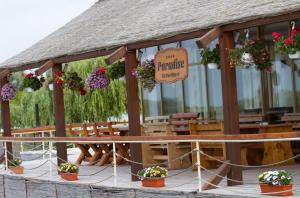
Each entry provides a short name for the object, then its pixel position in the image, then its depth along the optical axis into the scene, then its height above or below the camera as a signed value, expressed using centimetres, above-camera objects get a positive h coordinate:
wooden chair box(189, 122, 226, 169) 1246 -75
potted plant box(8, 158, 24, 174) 1551 -116
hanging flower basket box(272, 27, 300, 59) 962 +76
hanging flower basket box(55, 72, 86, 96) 1481 +64
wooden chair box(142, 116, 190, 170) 1357 -86
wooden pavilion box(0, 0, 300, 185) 1038 +123
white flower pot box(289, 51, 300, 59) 968 +60
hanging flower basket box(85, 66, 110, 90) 1358 +58
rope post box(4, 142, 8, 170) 1556 -89
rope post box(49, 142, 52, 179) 1359 -76
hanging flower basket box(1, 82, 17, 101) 1640 +52
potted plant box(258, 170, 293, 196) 890 -104
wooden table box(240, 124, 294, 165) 1261 -83
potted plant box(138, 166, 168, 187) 1093 -108
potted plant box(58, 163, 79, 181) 1323 -113
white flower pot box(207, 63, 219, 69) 1121 +61
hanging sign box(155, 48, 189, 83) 1173 +69
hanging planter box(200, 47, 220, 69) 1113 +73
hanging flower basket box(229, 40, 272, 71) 1038 +69
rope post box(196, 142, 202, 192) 972 -97
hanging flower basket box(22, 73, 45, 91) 1620 +73
